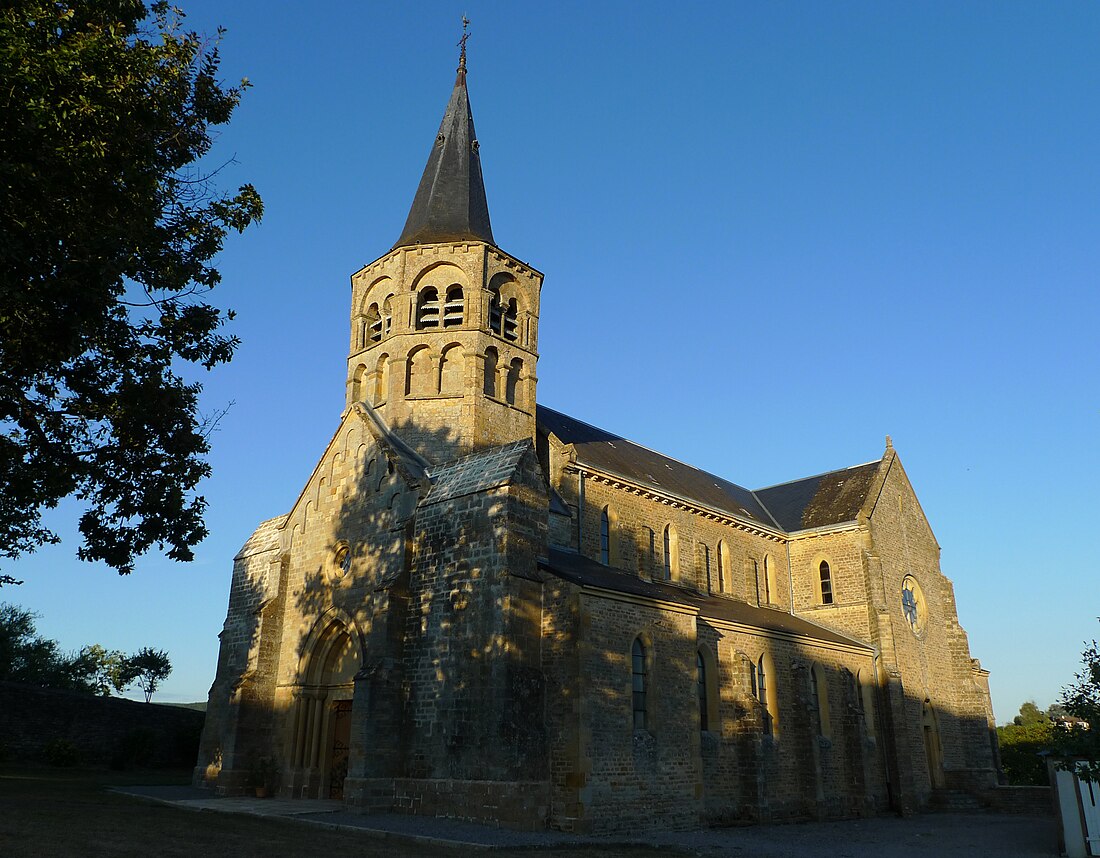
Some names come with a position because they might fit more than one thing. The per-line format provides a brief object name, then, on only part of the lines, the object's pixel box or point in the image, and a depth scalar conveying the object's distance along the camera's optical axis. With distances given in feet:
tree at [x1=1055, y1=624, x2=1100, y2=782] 50.11
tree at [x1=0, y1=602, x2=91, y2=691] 142.61
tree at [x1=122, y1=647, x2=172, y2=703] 184.96
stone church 63.93
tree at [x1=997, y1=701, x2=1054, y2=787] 116.09
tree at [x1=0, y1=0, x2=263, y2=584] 37.14
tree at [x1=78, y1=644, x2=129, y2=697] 184.15
